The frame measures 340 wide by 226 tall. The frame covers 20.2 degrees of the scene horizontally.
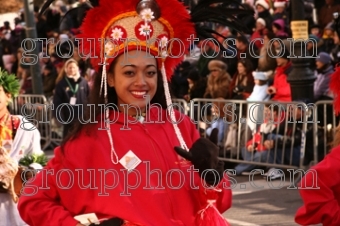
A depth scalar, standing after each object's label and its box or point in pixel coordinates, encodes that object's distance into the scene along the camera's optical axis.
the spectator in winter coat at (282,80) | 12.47
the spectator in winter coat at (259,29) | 14.69
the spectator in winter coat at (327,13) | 14.93
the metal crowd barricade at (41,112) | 15.85
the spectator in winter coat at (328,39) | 13.59
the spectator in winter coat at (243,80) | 13.13
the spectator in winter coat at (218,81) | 13.27
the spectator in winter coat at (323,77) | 12.32
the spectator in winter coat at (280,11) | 15.39
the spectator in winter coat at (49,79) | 17.42
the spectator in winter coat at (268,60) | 13.07
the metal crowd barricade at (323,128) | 11.50
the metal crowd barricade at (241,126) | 11.74
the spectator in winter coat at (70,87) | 14.20
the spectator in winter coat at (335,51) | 13.04
